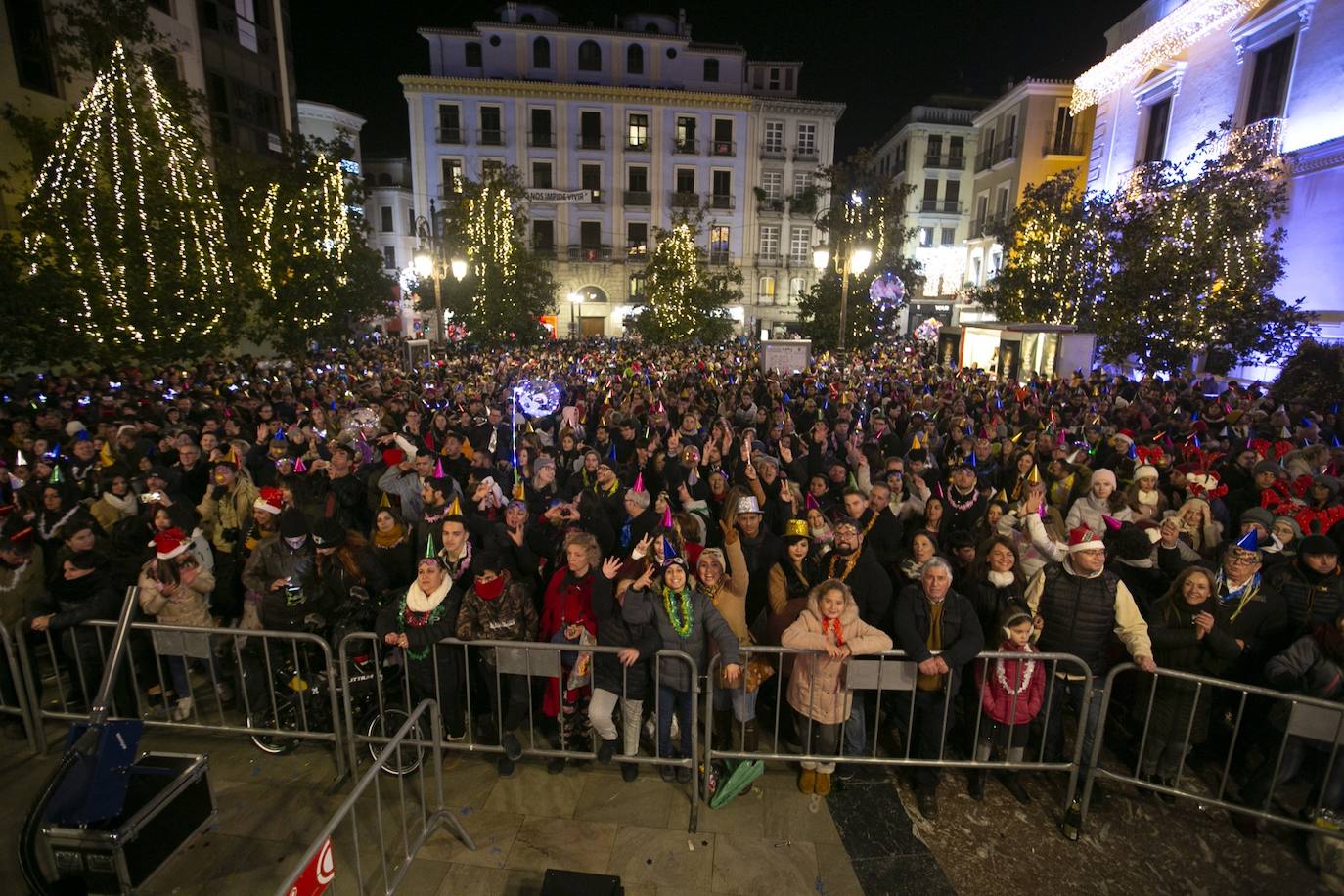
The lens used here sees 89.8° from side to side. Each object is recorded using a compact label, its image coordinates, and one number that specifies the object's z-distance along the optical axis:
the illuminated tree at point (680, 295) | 25.56
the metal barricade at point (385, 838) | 2.86
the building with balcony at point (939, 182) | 44.84
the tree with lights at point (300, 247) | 19.08
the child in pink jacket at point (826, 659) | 4.25
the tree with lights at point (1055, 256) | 20.52
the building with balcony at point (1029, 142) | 33.31
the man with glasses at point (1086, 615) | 4.31
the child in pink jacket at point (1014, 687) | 4.29
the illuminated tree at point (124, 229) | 13.51
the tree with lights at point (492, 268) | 25.47
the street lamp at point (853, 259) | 15.38
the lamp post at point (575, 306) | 41.25
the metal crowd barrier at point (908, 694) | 4.27
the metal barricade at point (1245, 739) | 3.86
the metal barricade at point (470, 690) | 4.42
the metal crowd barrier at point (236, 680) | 4.64
